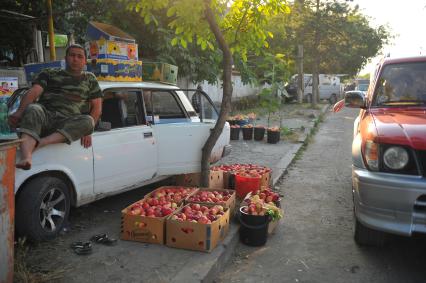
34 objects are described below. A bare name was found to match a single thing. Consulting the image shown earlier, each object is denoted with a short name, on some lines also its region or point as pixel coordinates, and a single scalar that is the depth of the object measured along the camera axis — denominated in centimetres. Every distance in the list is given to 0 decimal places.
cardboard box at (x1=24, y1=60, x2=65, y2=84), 520
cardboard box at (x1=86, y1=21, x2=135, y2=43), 523
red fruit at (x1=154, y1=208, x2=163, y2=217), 423
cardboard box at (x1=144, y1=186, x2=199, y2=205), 470
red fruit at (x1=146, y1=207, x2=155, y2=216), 424
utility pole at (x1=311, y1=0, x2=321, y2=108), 2183
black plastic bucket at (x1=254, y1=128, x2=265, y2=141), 1154
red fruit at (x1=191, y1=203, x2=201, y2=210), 442
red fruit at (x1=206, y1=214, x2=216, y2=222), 418
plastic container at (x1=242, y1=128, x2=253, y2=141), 1159
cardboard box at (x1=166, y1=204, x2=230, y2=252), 394
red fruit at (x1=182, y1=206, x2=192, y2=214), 429
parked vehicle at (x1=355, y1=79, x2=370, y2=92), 2972
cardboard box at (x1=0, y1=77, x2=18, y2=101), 658
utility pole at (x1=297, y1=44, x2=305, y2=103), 2162
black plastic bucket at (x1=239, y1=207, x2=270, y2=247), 442
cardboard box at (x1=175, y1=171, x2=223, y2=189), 579
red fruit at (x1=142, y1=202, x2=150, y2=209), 439
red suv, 339
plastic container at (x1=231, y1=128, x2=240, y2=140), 1147
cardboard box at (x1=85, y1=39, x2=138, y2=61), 514
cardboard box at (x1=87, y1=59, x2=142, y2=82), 509
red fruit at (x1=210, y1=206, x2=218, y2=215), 432
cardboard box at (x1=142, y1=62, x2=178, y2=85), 619
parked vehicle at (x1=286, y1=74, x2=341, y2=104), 2975
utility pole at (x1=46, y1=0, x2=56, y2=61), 705
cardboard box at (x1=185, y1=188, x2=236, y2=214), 461
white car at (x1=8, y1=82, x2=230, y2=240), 389
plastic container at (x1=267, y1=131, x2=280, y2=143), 1108
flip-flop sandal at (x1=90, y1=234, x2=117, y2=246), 413
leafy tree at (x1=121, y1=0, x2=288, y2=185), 469
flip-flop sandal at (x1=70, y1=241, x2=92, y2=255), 388
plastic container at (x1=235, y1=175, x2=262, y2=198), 566
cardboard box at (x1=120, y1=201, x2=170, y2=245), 409
